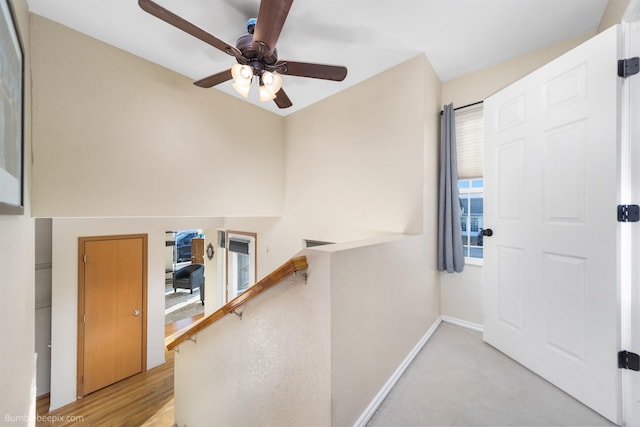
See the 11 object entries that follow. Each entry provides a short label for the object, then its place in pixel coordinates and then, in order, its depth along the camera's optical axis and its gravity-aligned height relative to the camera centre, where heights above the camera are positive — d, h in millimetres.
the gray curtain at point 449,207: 2400 +77
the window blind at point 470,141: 2467 +772
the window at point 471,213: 2633 +20
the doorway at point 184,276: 6884 -2004
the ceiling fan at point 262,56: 1322 +1090
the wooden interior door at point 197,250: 8961 -1364
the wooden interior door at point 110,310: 3402 -1449
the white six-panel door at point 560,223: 1321 -49
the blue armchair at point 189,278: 7469 -2019
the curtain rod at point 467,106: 2443 +1125
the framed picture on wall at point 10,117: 1034 +469
